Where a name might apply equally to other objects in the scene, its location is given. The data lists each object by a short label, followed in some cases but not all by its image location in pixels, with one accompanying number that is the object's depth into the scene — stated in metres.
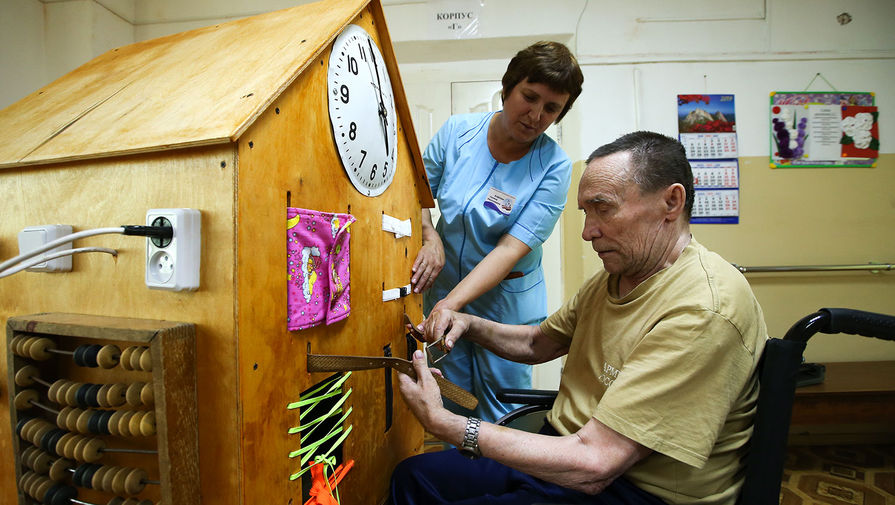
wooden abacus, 0.59
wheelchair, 0.79
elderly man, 0.84
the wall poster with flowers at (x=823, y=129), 2.89
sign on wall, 2.85
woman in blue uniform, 1.41
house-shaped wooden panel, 0.62
